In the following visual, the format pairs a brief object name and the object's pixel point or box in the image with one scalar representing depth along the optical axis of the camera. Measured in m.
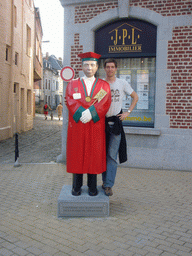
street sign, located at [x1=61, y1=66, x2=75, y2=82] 7.49
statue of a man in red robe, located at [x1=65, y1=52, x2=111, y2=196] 3.92
